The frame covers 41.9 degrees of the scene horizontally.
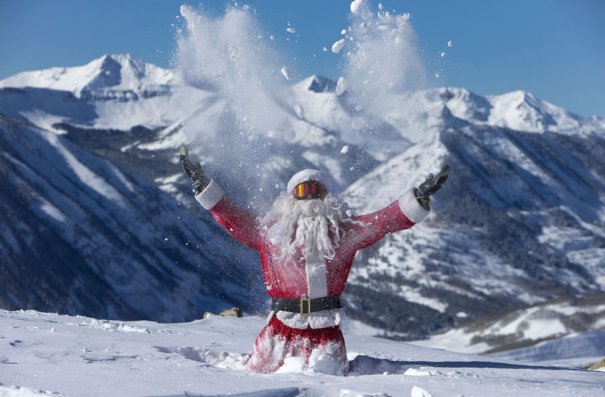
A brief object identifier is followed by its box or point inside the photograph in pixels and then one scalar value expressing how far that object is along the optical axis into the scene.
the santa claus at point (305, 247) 8.27
